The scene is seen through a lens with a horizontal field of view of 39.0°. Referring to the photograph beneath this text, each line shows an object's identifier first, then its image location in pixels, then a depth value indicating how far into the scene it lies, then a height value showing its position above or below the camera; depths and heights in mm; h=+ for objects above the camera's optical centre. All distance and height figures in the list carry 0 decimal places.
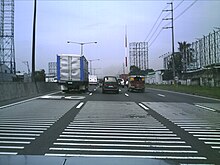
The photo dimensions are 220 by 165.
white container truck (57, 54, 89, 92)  32594 +963
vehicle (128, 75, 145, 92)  41094 -536
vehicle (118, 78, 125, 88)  68138 -879
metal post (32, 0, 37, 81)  31969 +3590
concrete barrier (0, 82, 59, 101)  21875 -872
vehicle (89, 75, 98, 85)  79275 -242
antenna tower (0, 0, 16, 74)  66312 +9088
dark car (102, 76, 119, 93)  35481 -689
